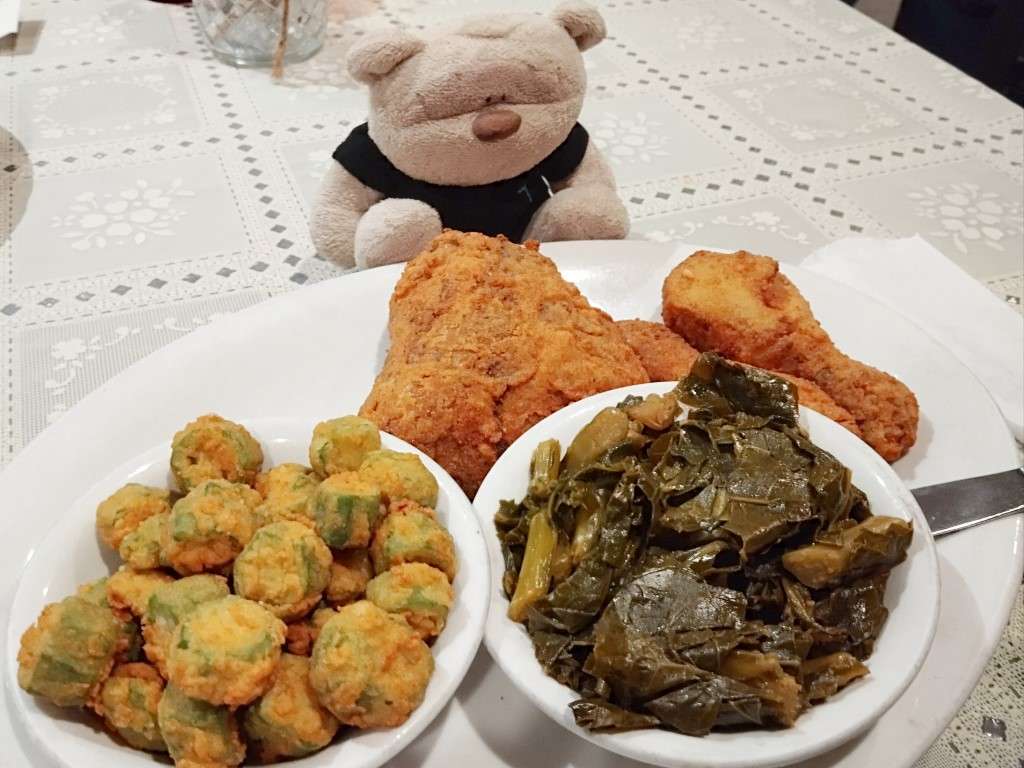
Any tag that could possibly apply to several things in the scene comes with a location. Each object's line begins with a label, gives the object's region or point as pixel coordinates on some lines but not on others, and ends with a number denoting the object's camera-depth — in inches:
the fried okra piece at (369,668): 7.2
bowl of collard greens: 7.9
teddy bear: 12.9
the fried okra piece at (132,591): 7.9
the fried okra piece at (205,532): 7.9
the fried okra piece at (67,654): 7.3
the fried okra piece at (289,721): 7.2
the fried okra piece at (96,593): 7.9
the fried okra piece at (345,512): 8.2
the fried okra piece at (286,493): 8.5
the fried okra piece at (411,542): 8.2
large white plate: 8.9
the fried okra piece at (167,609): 7.6
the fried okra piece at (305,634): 7.9
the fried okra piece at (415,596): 7.9
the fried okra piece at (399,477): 8.7
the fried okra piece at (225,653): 6.9
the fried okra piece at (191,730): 7.1
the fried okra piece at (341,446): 9.0
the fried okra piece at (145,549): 8.2
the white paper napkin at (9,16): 21.6
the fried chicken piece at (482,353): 10.5
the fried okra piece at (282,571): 7.6
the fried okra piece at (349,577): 8.3
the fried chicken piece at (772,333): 11.6
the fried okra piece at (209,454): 8.9
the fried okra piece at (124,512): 8.6
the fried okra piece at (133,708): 7.4
